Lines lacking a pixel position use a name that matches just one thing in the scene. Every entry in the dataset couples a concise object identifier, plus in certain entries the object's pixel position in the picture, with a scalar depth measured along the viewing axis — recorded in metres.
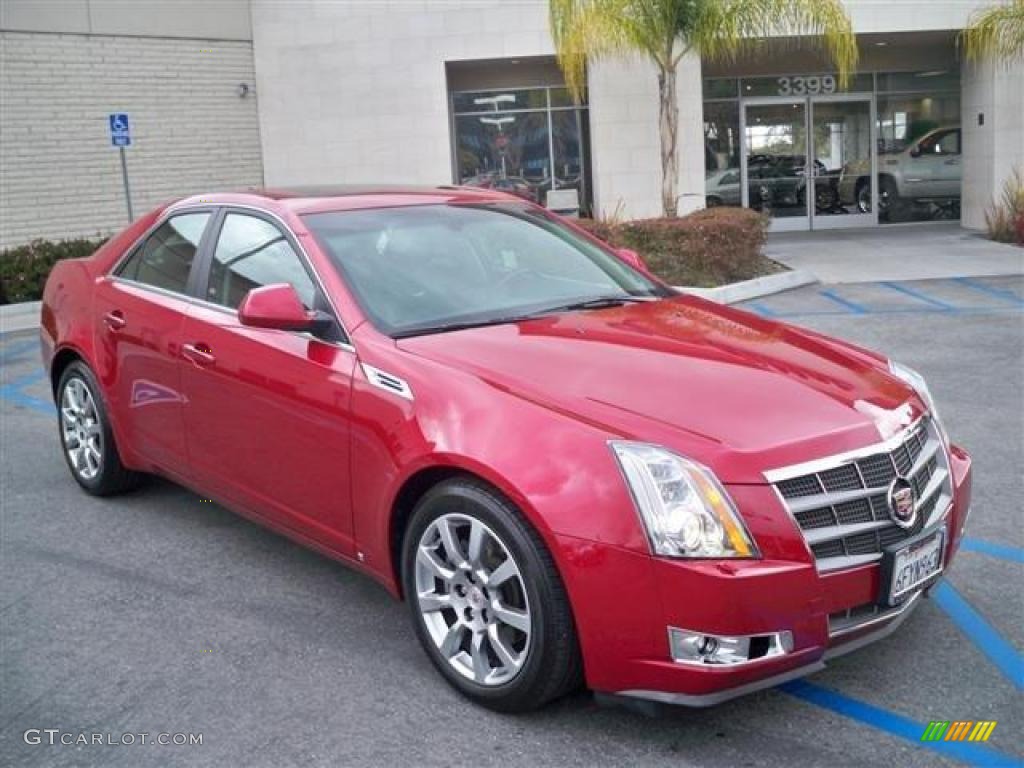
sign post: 14.23
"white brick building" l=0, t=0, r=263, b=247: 16.30
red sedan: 3.11
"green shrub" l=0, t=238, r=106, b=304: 14.20
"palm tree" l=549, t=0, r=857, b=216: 14.49
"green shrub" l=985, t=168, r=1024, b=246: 16.72
